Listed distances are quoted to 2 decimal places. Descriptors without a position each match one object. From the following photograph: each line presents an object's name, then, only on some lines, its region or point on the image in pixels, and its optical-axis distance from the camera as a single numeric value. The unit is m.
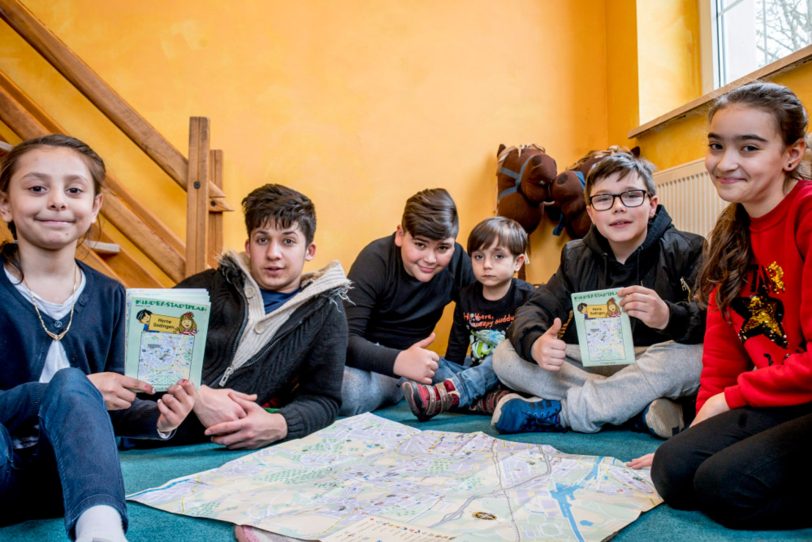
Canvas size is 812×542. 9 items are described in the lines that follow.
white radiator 2.45
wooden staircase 2.46
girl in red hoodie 1.03
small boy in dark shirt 2.33
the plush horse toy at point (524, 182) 2.96
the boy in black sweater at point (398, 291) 2.22
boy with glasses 1.72
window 2.42
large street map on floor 1.05
